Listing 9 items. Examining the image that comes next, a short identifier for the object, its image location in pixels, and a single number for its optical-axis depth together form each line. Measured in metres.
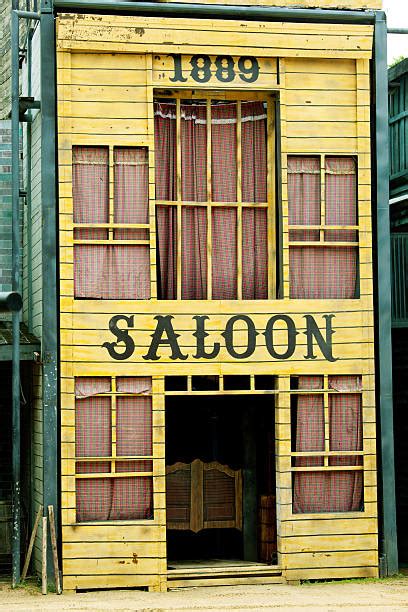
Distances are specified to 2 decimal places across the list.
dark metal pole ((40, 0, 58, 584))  15.50
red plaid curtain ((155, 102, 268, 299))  16.30
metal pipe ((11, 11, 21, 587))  15.67
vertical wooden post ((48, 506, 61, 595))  15.16
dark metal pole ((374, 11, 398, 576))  16.34
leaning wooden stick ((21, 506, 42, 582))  15.55
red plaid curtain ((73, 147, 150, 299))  15.84
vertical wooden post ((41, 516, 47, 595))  15.05
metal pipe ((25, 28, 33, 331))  17.70
